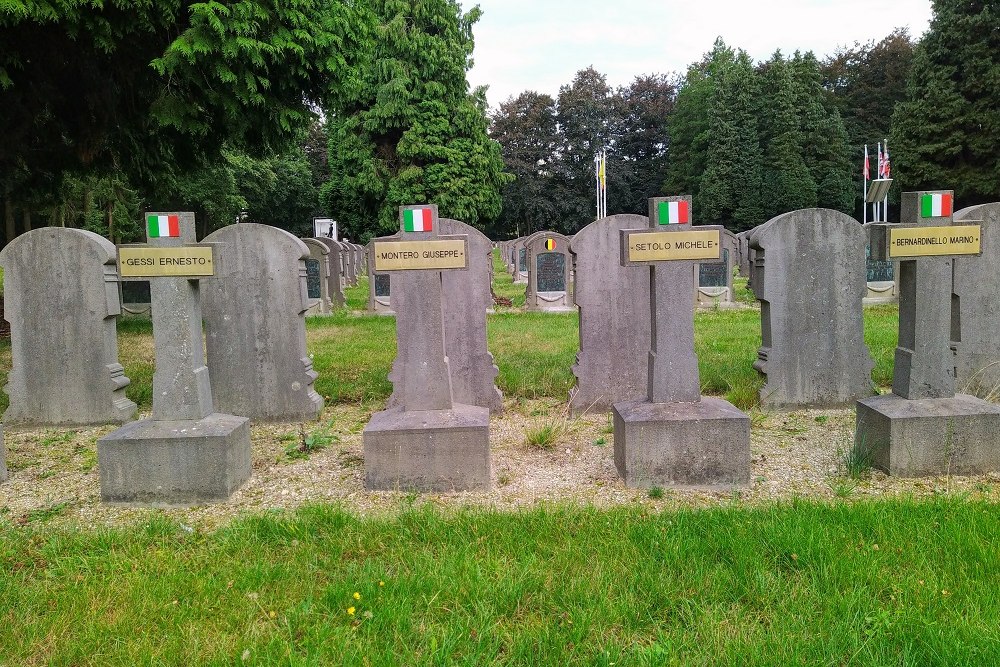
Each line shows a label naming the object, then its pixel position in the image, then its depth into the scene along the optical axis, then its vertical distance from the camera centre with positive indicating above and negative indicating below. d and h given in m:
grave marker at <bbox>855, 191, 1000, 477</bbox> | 4.45 -0.70
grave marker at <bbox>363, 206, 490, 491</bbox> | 4.45 -0.81
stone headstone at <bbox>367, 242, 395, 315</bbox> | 15.51 -0.18
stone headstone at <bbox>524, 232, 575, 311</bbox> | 15.70 +0.24
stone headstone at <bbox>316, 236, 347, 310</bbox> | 16.42 +0.18
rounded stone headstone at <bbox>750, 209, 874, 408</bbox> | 6.48 -0.30
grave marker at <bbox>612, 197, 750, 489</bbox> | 4.43 -0.83
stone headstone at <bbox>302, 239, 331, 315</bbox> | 15.29 +0.32
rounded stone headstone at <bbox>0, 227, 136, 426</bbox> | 6.36 -0.27
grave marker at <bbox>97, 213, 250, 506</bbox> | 4.33 -0.81
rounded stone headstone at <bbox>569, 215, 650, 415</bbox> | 6.70 -0.42
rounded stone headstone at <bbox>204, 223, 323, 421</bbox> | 6.46 -0.31
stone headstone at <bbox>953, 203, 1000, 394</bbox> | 6.50 -0.35
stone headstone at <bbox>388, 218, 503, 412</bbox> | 6.79 -0.42
